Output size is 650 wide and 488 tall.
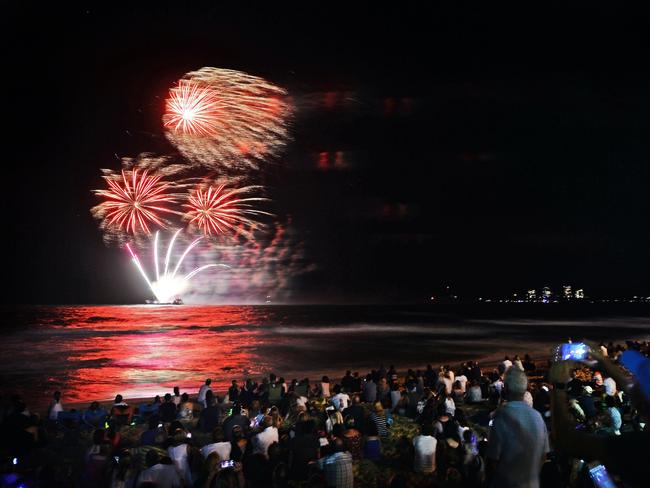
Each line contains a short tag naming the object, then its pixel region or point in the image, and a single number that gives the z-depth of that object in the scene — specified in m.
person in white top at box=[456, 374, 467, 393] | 17.16
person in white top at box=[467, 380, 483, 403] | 15.78
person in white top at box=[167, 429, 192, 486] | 8.61
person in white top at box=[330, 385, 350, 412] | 13.89
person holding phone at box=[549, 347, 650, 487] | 2.14
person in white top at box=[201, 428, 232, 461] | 8.80
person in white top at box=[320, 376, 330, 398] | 17.59
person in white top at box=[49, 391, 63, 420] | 14.93
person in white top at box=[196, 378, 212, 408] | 17.03
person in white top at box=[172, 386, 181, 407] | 15.39
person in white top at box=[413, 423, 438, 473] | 9.05
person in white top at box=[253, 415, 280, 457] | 9.45
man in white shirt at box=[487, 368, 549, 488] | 3.97
